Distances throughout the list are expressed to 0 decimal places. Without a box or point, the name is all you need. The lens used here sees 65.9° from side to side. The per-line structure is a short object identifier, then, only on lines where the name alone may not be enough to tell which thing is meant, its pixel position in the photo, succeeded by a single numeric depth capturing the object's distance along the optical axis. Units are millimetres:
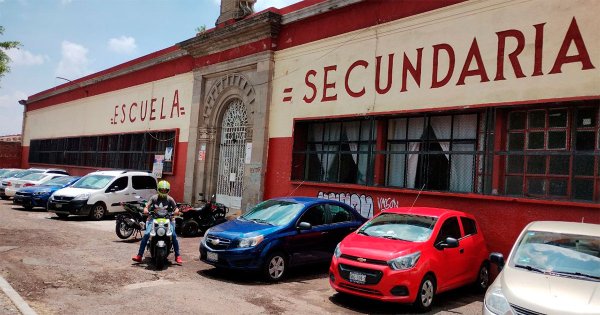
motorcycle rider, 9359
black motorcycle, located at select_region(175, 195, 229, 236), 13094
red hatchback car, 6777
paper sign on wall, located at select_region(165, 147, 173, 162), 20197
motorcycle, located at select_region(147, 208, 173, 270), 8859
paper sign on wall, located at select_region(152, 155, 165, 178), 20609
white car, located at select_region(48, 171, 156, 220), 15312
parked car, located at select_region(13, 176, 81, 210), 17797
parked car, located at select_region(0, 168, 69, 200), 22161
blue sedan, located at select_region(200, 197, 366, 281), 8297
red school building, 9062
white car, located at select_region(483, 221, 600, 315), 4812
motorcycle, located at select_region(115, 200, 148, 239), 11883
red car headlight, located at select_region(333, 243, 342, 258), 7438
